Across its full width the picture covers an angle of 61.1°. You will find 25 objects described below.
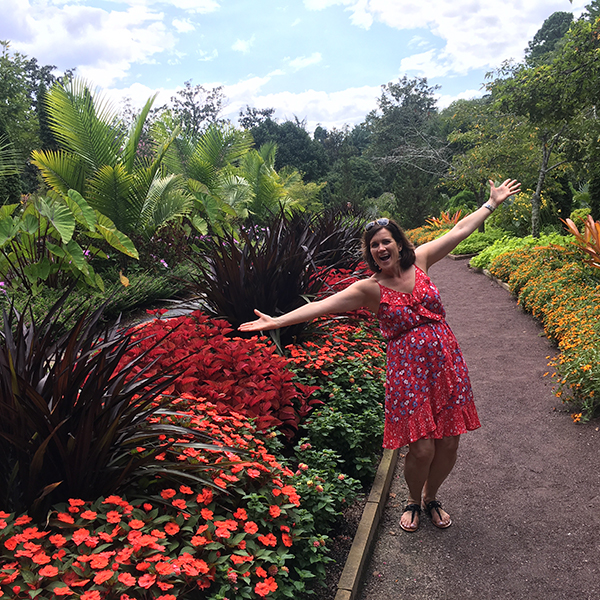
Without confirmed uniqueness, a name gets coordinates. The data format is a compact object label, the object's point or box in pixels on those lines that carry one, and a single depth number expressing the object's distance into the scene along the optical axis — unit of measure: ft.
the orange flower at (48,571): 4.91
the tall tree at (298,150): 122.52
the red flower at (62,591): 4.83
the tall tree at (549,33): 160.45
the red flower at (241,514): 6.68
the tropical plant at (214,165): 37.06
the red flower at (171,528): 5.97
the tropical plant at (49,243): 20.49
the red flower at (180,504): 6.29
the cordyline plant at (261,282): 14.88
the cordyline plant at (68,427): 6.31
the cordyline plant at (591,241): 21.90
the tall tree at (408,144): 78.38
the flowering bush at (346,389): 10.64
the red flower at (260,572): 6.05
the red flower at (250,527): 6.48
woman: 8.83
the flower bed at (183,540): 5.19
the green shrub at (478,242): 47.16
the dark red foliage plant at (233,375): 9.96
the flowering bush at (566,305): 13.75
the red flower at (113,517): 5.77
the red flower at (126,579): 4.99
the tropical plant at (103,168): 27.84
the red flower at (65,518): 5.75
